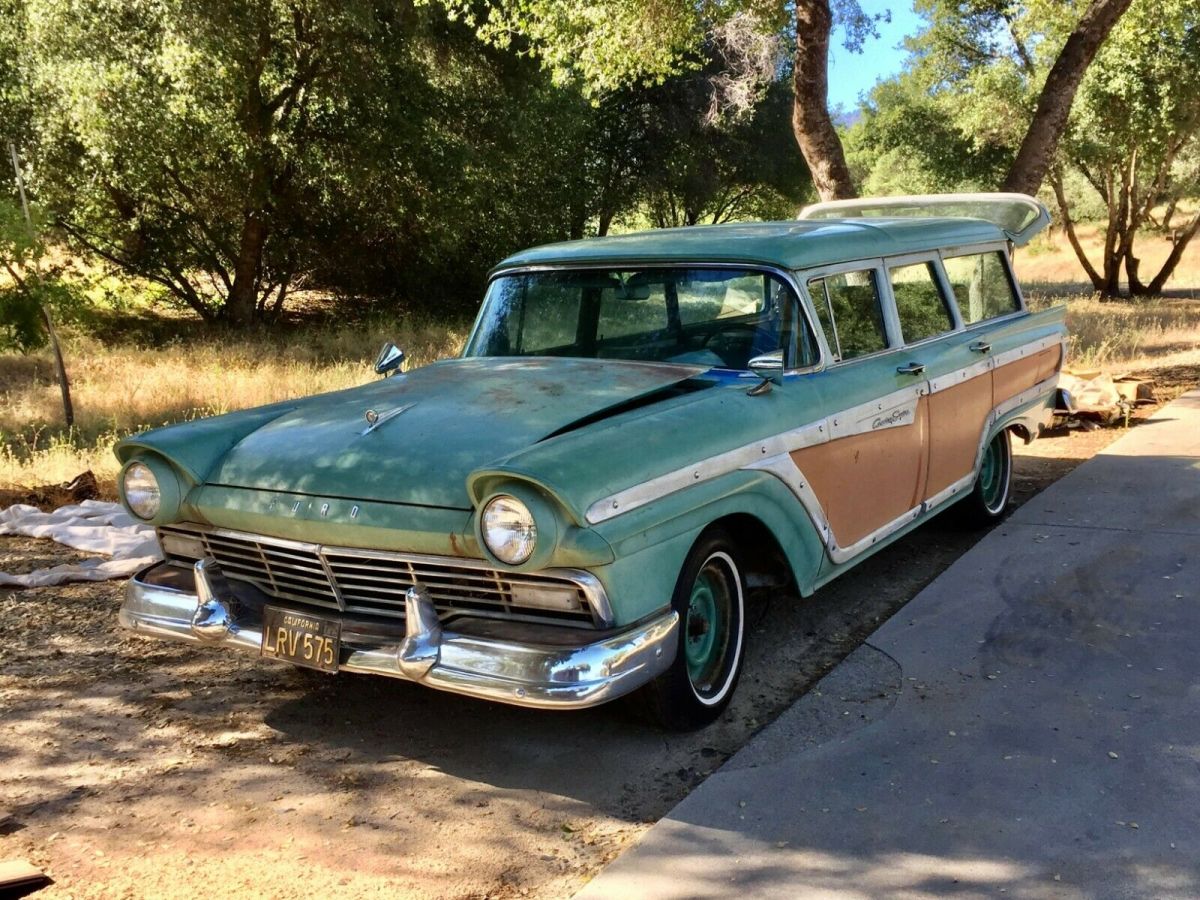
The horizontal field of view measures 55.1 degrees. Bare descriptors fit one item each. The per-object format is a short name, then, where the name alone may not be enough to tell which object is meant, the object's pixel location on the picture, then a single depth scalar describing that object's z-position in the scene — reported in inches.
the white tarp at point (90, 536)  223.1
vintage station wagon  131.0
